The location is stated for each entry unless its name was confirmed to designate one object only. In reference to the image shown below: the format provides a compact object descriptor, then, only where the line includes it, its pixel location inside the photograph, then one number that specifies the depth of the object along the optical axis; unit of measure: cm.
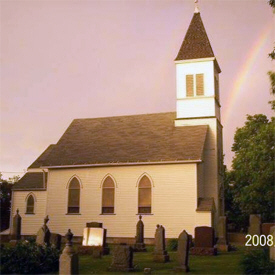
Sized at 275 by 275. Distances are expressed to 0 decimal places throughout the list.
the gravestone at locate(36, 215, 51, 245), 1727
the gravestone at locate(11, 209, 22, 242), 2438
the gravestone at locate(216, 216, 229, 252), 2241
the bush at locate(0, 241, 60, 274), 1384
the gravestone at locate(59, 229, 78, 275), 1178
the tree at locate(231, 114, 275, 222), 3338
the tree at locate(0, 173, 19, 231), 4992
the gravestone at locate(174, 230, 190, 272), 1454
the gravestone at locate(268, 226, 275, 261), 1315
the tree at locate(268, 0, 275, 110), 2428
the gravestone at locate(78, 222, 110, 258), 1939
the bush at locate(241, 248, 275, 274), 1252
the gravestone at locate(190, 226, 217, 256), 1997
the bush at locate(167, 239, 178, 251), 2382
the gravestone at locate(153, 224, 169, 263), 1711
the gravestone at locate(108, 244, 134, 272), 1471
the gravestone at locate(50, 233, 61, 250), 1877
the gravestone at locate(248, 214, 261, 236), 2267
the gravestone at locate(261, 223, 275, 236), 2311
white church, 2750
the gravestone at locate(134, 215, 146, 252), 2295
